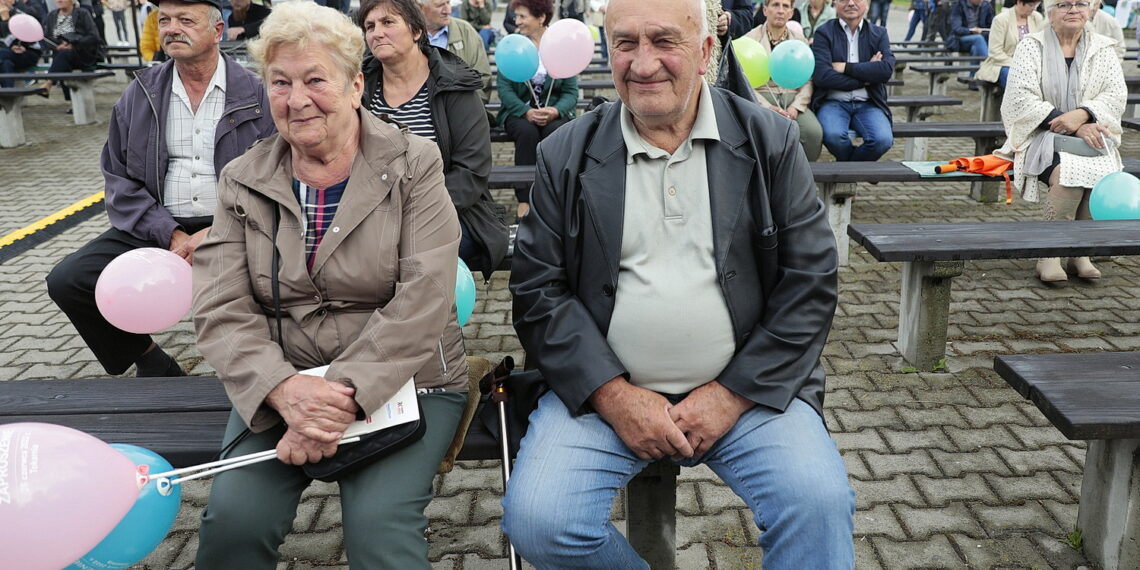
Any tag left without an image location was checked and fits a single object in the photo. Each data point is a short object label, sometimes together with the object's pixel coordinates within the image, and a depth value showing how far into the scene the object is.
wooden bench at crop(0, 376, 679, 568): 2.39
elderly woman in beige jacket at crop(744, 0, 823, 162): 6.22
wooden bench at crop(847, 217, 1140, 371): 3.77
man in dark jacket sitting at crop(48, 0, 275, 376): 3.41
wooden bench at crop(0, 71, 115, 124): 11.55
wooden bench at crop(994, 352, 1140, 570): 2.25
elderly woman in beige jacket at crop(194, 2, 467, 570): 2.13
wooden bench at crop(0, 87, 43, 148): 9.91
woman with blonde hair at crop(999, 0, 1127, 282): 4.85
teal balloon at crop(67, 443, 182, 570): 1.92
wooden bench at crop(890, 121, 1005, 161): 6.65
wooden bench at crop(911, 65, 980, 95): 10.16
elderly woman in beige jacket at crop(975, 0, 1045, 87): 8.05
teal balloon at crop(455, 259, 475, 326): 3.20
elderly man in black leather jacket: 2.16
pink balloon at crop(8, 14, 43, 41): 12.64
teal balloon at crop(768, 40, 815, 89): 5.84
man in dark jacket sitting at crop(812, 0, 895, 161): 6.22
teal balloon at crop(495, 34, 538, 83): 5.80
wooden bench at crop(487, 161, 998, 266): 5.23
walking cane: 2.25
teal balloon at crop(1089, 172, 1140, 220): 4.36
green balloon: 5.87
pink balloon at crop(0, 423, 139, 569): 1.67
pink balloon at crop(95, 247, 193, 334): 2.99
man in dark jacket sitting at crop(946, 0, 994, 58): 12.98
